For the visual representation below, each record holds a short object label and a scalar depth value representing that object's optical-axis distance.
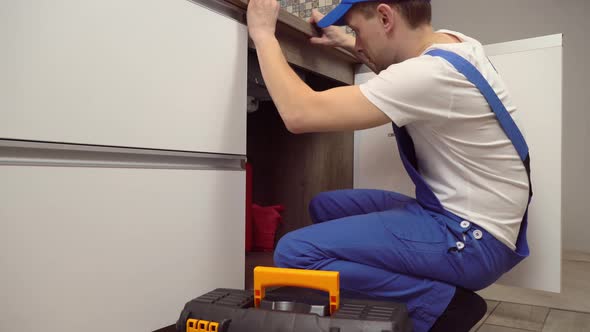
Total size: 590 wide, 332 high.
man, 0.79
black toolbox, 0.60
